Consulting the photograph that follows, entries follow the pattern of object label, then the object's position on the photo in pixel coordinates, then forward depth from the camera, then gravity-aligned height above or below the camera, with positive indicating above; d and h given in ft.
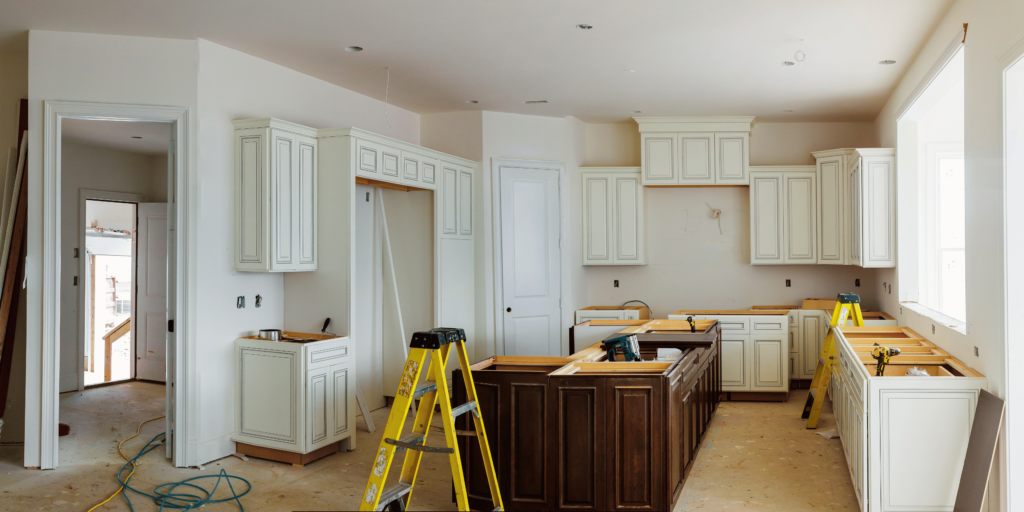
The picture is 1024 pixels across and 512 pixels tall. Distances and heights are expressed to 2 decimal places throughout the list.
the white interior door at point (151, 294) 26.05 -1.29
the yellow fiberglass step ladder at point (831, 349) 18.48 -2.46
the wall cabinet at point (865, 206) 20.11 +1.75
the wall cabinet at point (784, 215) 24.09 +1.69
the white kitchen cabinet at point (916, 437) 11.00 -2.94
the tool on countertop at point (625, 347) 14.74 -1.92
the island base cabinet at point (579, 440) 11.55 -3.13
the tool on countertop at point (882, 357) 12.44 -1.79
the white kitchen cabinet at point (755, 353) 22.07 -3.05
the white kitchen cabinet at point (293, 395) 15.35 -3.19
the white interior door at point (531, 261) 23.22 +0.02
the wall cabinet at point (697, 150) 24.12 +4.08
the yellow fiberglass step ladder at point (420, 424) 10.19 -2.61
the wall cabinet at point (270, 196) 15.88 +1.60
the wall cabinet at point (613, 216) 24.91 +1.71
